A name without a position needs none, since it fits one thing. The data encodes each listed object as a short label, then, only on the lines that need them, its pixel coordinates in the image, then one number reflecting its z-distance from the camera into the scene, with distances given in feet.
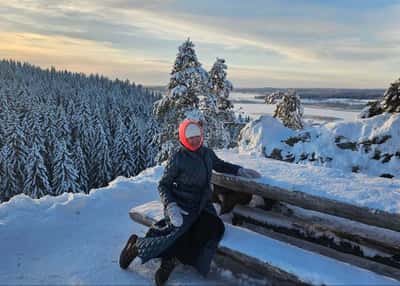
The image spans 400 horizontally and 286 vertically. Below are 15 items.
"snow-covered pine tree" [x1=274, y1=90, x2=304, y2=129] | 58.95
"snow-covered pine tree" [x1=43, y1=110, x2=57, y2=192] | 145.70
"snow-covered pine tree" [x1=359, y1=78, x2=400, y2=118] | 27.07
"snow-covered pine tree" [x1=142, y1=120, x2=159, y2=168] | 166.56
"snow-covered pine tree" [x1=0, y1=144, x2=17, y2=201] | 125.11
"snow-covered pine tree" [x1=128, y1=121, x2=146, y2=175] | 171.94
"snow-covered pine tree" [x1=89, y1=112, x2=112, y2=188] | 161.89
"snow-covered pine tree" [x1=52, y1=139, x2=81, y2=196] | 127.54
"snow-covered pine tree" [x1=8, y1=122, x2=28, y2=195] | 128.47
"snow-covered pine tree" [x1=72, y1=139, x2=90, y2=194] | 151.94
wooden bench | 11.19
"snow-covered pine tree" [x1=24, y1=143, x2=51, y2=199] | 121.70
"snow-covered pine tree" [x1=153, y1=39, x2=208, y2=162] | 61.36
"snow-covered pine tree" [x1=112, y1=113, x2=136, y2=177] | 164.14
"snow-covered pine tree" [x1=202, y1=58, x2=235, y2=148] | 63.82
